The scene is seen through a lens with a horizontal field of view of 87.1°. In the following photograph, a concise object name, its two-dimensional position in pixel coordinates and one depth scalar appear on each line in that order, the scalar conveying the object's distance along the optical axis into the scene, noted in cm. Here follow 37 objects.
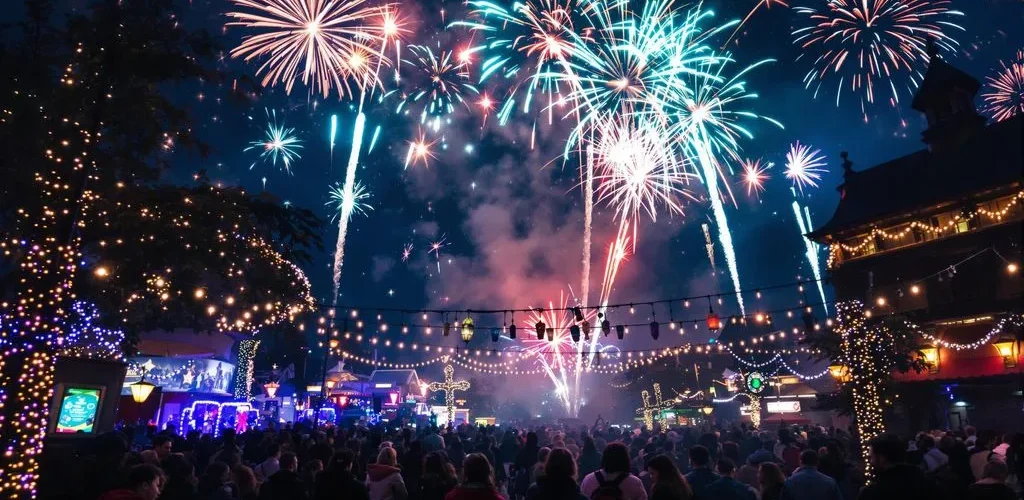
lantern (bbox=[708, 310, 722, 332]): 2186
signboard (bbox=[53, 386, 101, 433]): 1600
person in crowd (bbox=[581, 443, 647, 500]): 498
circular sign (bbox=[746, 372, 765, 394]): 2266
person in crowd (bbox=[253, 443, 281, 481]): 900
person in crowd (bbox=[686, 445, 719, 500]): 591
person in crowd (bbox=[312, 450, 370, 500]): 544
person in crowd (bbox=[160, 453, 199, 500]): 634
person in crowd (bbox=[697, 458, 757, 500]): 547
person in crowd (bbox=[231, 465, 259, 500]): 696
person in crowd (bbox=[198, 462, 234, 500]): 671
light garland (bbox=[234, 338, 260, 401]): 3369
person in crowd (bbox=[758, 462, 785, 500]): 646
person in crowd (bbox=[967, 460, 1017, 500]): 599
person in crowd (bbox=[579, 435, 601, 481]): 1234
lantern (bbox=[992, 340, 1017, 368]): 1623
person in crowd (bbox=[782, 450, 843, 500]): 575
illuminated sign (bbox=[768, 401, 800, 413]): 4194
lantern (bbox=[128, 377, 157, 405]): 1791
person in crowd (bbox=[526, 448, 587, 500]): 491
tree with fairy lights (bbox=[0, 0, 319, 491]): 734
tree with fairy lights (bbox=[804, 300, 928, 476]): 1838
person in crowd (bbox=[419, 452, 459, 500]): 671
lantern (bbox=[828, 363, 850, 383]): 1945
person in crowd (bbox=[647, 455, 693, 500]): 514
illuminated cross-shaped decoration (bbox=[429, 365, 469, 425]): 5827
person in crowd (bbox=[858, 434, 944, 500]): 447
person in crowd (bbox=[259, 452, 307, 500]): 610
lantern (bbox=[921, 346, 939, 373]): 1902
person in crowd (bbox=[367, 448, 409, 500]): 652
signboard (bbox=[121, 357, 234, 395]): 2765
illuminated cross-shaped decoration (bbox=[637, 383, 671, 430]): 5363
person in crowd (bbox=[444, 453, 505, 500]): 485
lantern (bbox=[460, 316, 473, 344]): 2248
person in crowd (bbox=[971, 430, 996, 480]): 941
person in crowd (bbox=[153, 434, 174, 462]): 1046
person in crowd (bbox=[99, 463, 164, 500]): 552
